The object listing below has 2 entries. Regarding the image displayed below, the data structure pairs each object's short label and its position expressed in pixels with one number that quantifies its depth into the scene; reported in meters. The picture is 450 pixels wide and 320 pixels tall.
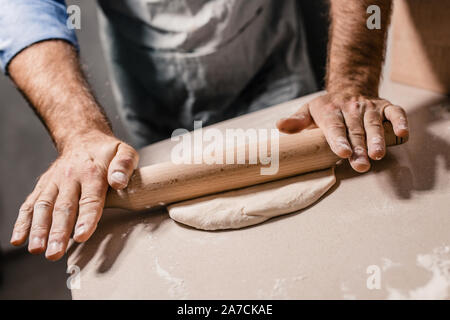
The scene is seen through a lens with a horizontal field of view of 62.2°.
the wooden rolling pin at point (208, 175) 1.01
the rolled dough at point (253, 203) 0.97
